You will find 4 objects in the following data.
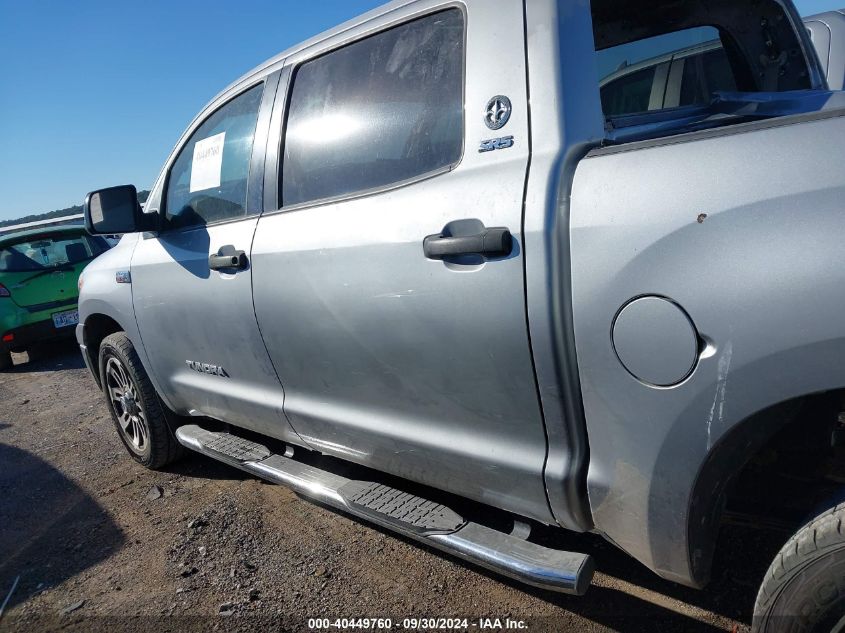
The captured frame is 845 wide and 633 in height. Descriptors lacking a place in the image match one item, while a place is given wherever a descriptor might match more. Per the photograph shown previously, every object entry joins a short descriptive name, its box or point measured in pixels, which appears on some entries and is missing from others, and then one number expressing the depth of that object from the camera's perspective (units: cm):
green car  756
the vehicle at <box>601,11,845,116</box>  293
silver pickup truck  135
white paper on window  294
